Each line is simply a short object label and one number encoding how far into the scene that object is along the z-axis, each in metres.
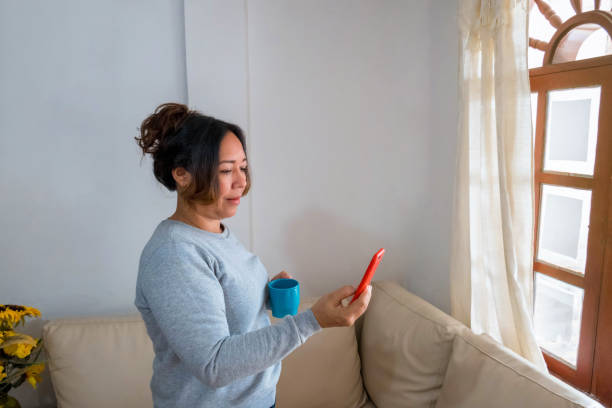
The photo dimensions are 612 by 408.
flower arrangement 1.28
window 1.32
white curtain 1.34
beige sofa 1.43
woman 0.78
